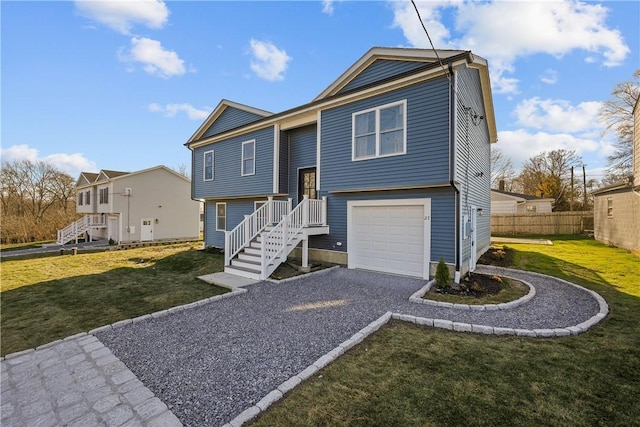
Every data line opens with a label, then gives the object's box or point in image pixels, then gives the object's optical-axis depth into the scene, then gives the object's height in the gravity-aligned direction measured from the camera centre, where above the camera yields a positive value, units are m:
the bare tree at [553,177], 30.23 +4.73
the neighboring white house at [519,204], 26.55 +1.16
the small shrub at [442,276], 6.76 -1.46
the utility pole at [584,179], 30.92 +4.17
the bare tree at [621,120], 22.56 +7.99
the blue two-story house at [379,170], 7.33 +1.48
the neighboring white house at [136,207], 20.45 +0.59
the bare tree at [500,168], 34.28 +6.14
